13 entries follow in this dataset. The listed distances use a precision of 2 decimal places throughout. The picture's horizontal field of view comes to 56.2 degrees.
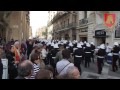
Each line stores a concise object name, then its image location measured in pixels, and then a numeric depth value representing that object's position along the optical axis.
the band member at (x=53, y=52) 4.94
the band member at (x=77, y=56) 4.89
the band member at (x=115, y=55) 5.42
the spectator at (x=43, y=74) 1.33
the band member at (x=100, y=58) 5.13
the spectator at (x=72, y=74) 1.46
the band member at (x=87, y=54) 6.24
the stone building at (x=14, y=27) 12.88
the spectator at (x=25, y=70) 1.41
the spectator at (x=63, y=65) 2.03
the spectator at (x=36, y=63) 1.99
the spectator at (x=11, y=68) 2.31
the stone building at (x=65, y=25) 17.64
